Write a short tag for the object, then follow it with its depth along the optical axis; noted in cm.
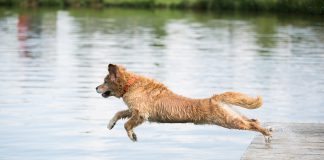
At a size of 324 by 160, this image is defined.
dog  1277
